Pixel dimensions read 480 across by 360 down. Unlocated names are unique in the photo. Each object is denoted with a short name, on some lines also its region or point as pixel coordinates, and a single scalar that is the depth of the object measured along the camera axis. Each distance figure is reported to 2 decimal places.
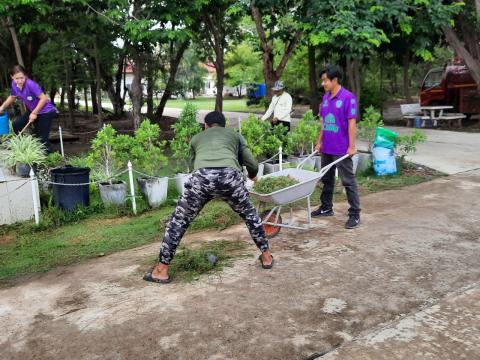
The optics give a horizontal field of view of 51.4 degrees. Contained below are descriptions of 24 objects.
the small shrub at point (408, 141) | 8.45
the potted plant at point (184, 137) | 7.07
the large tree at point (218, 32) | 12.78
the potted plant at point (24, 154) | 6.49
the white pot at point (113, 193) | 6.63
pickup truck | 16.20
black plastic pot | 6.40
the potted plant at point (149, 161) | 6.78
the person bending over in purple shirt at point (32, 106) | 7.14
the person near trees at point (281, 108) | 8.72
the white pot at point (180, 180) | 6.99
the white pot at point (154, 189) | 6.77
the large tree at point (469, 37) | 14.49
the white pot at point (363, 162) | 8.62
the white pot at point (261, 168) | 7.54
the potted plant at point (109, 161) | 6.66
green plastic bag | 8.17
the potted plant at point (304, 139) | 7.93
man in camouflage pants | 4.11
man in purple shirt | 5.56
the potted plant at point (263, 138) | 7.69
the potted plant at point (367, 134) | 8.41
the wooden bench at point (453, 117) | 15.59
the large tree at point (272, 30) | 10.71
